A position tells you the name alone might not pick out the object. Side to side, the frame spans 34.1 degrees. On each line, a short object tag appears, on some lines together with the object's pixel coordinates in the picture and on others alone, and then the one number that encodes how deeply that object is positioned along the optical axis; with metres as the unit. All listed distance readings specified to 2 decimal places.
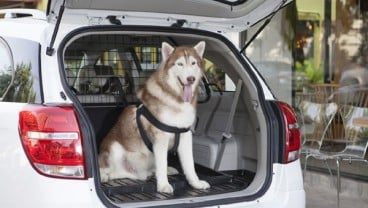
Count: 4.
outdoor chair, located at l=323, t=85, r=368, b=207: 6.29
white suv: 3.35
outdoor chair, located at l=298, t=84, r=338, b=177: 6.70
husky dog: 4.03
